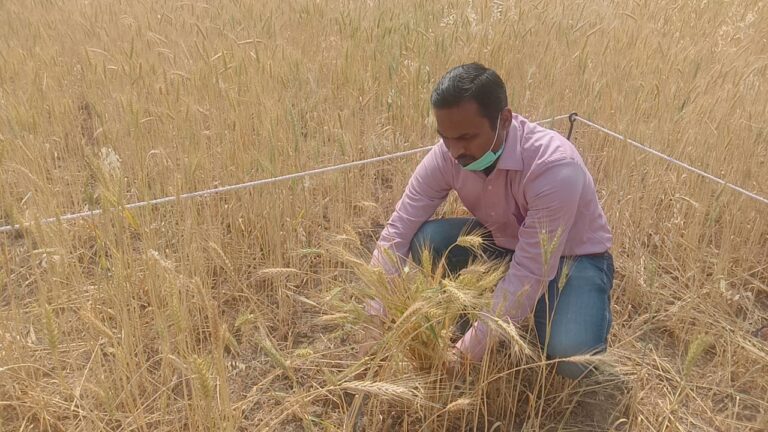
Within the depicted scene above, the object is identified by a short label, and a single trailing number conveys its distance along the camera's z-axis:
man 1.32
